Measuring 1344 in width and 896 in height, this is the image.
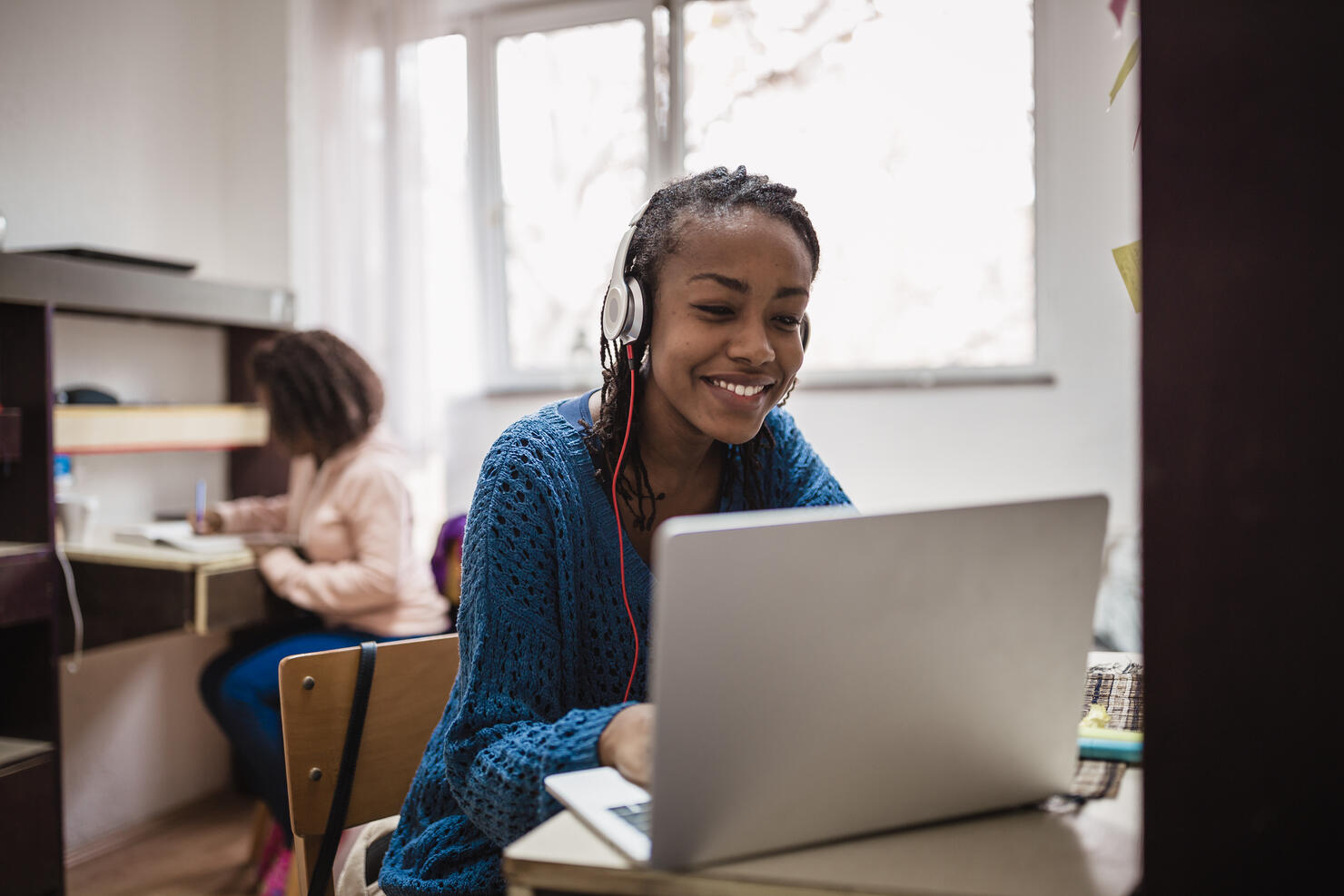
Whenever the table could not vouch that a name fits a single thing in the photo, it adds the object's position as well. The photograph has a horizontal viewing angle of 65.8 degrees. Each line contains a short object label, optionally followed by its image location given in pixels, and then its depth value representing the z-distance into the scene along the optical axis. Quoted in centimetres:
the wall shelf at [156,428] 236
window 296
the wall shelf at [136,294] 209
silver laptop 59
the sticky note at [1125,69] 88
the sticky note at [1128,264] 83
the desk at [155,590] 223
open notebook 234
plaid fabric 77
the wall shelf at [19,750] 204
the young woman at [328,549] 224
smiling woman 90
